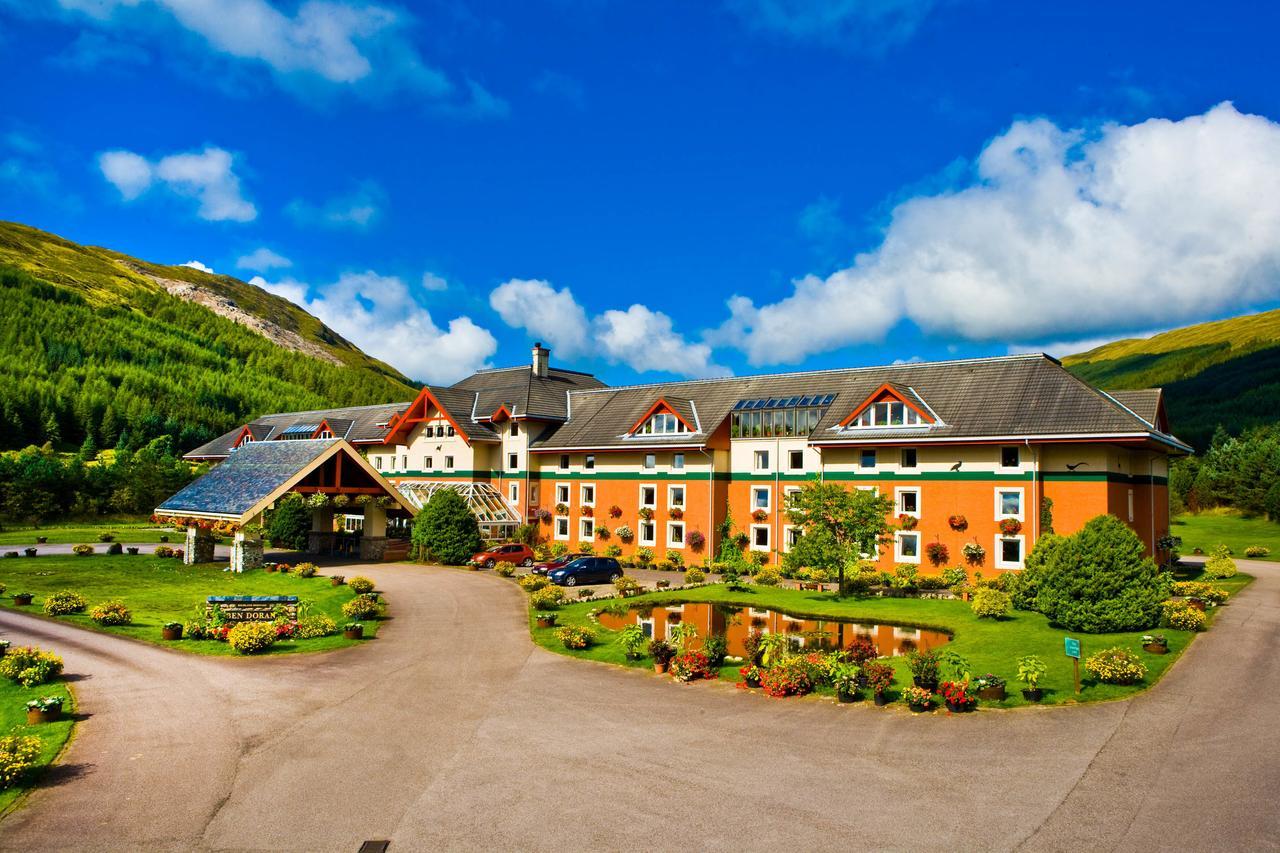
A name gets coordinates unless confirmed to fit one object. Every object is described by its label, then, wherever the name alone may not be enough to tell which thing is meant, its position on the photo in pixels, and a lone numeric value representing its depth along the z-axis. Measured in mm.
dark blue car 43094
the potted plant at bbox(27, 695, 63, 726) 17578
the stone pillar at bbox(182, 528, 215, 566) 49500
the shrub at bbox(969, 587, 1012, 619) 32219
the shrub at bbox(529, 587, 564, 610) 34031
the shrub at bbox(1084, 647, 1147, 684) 20641
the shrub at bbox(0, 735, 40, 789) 13984
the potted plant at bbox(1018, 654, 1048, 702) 19703
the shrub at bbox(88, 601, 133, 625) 28938
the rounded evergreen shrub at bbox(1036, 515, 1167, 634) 27547
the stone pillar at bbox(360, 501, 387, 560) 53750
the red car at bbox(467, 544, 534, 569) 49781
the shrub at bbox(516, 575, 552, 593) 39875
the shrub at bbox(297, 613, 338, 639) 27859
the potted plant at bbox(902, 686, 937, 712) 19109
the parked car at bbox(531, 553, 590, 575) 44438
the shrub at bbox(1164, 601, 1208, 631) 26859
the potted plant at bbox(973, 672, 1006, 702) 19688
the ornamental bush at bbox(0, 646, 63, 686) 20750
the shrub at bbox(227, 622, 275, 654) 24922
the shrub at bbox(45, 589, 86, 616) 30750
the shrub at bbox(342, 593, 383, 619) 31188
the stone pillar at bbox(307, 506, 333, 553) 56875
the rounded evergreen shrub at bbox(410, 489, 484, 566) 50938
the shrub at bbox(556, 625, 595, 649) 26406
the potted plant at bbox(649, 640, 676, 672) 23609
